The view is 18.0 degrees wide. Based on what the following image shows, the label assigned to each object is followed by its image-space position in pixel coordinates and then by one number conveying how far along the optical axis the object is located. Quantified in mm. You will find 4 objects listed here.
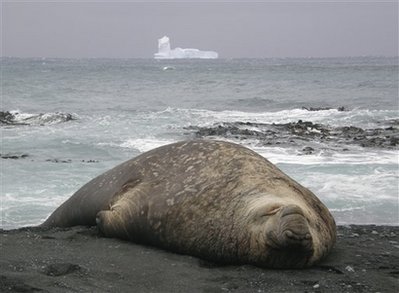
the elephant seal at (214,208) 8538
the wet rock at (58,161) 24639
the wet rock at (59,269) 8053
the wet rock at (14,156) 25529
